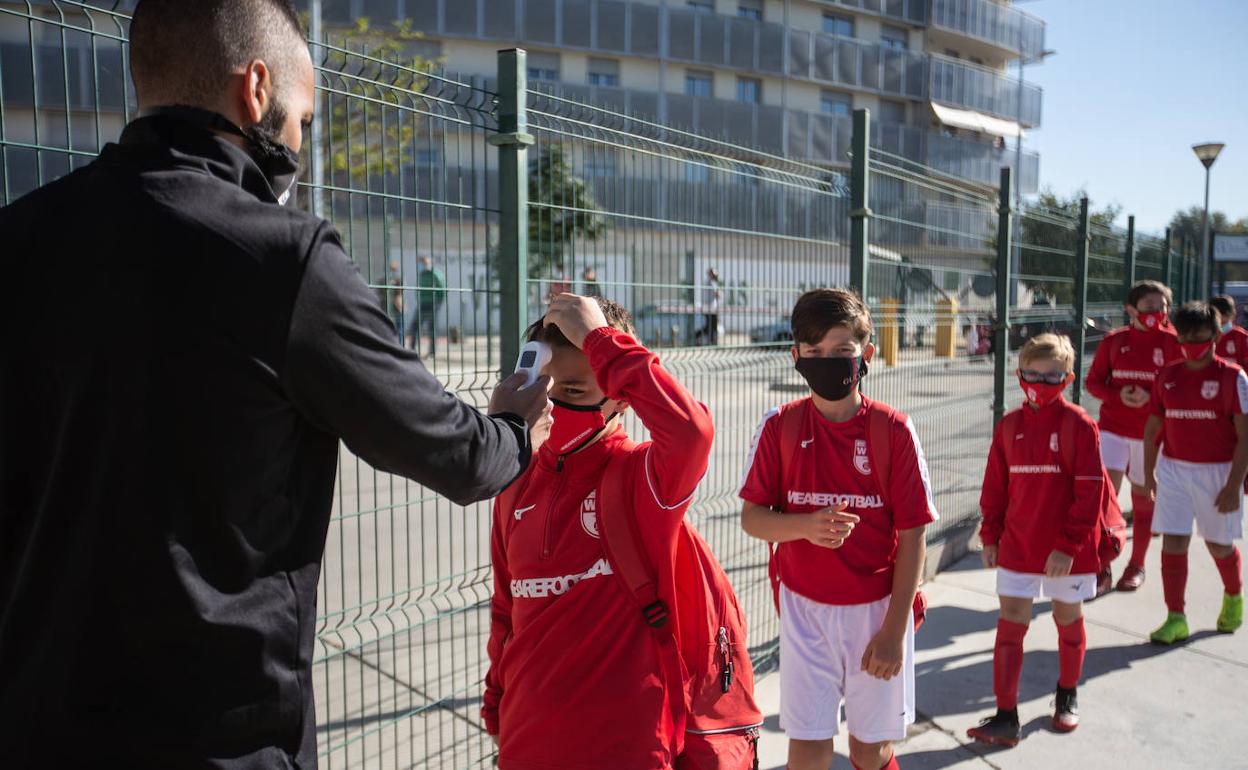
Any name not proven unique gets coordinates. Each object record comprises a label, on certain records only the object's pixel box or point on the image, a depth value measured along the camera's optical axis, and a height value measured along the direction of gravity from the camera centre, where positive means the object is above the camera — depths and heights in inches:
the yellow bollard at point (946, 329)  261.7 -3.0
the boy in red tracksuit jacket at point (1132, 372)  270.7 -16.1
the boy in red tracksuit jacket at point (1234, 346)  319.3 -9.5
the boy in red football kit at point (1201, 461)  211.2 -35.3
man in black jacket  49.8 -6.8
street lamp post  706.8 +129.1
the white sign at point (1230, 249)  1019.9 +82.8
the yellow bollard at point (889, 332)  228.4 -3.4
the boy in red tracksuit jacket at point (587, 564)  79.7 -24.0
